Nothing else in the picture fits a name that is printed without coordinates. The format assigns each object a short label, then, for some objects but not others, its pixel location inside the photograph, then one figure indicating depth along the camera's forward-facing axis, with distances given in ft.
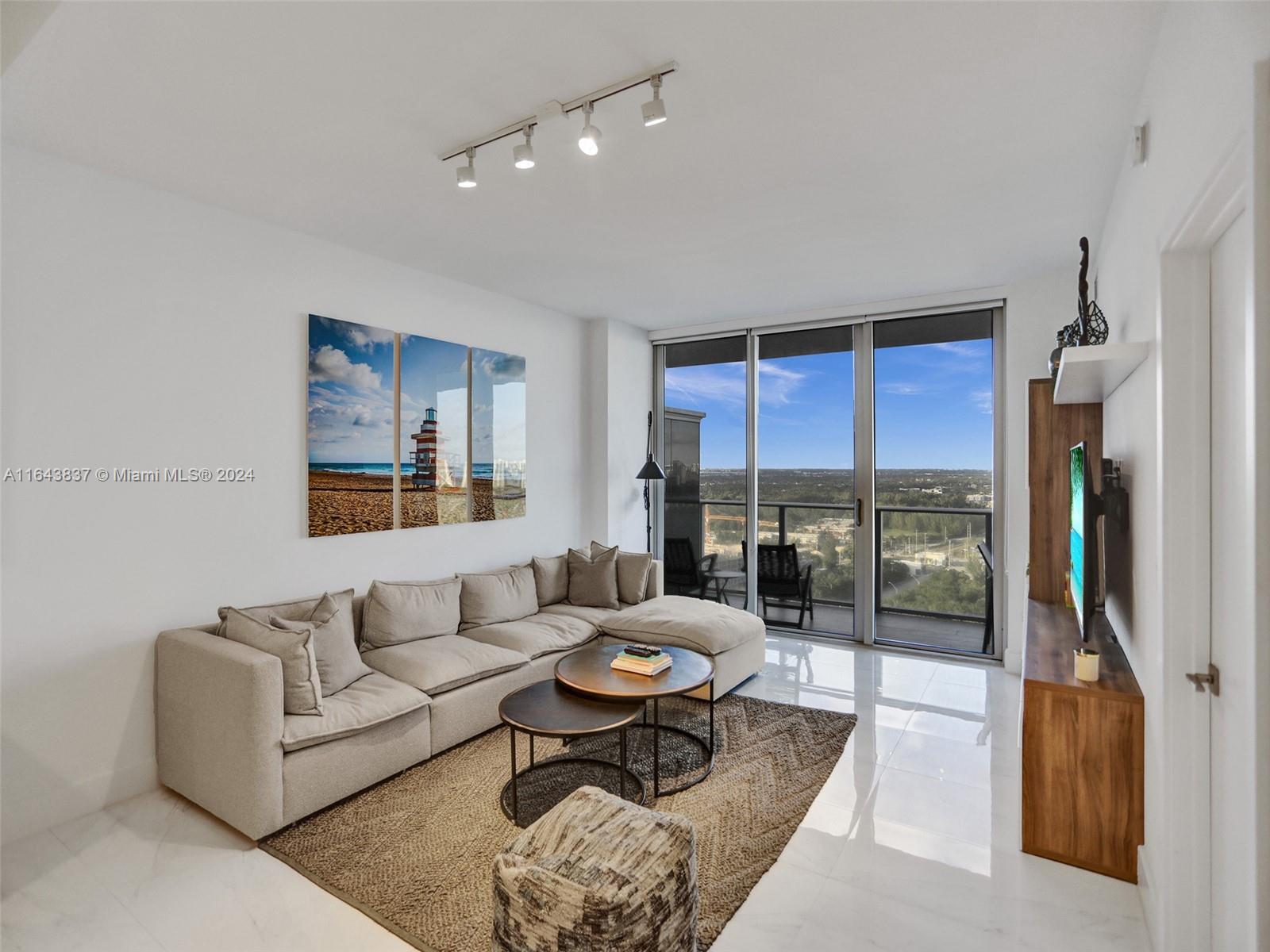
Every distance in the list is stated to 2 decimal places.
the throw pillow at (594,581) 15.78
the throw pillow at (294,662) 8.81
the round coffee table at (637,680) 9.53
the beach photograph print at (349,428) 11.83
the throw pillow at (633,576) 16.05
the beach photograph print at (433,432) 13.51
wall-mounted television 8.09
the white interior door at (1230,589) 4.99
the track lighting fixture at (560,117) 6.92
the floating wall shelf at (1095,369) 7.14
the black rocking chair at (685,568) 19.98
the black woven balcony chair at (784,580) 18.44
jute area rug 7.12
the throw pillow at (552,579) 15.71
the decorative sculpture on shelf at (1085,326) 8.77
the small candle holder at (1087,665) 8.07
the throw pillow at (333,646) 9.78
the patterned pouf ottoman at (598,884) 5.15
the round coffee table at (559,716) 8.57
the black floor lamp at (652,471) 18.58
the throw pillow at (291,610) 10.13
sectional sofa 8.30
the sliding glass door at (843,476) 16.38
